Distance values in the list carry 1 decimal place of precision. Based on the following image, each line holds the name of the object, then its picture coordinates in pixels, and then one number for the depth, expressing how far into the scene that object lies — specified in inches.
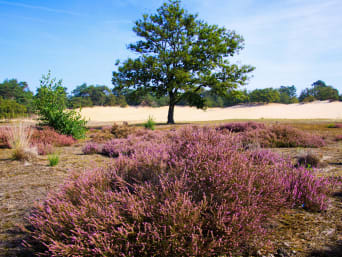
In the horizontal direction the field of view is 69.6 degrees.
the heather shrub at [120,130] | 466.6
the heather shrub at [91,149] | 323.3
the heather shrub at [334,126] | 587.4
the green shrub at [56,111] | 488.1
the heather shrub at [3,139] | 397.7
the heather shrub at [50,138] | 397.7
